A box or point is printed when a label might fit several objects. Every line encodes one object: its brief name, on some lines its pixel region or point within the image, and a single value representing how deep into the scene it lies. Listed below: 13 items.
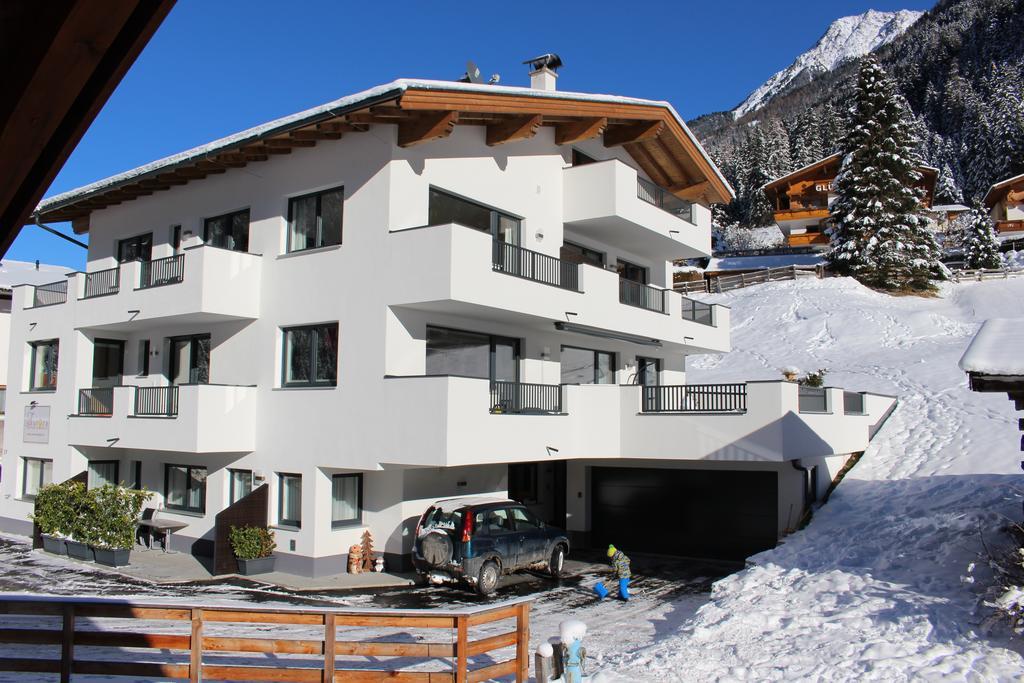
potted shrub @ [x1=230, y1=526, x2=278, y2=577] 17.81
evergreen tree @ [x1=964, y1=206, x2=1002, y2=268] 55.96
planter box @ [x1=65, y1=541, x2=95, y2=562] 19.67
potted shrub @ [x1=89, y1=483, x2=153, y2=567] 19.00
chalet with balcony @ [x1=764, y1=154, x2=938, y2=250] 74.62
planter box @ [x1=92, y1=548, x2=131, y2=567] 19.00
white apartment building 17.39
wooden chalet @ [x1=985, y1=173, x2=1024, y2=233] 71.19
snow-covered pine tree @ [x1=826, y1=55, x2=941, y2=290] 46.88
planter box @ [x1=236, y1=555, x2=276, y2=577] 17.78
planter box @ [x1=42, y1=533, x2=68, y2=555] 20.34
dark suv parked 16.12
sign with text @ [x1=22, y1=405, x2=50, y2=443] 24.14
